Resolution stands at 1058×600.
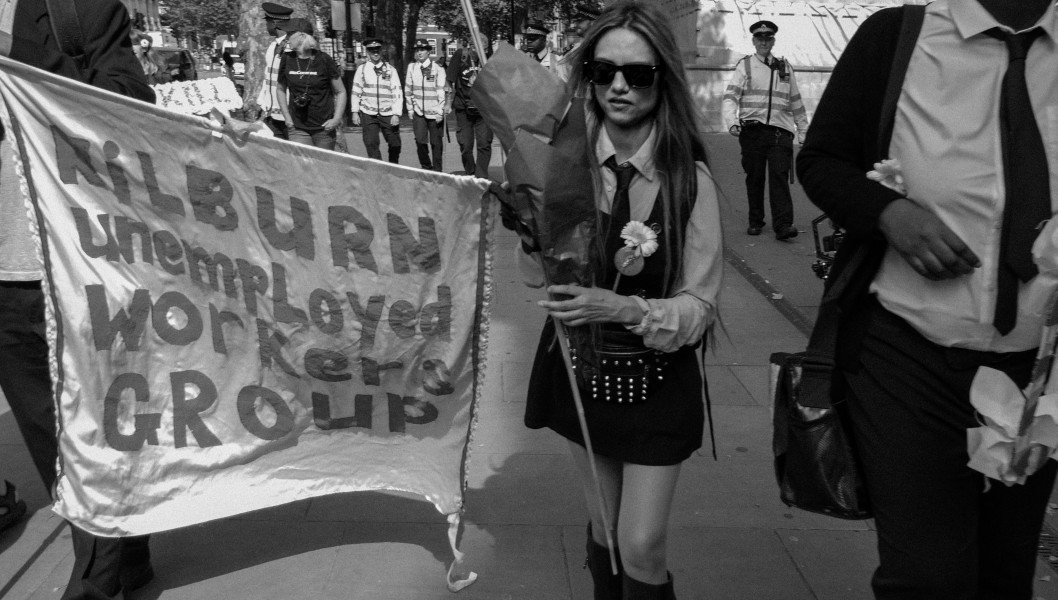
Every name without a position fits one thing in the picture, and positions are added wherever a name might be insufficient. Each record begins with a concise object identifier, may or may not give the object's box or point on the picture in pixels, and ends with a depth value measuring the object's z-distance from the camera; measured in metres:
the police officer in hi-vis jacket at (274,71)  10.43
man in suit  1.97
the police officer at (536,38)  11.68
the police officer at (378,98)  12.50
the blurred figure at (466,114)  12.04
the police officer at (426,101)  13.12
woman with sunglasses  2.45
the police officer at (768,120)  9.38
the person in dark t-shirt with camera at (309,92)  10.02
